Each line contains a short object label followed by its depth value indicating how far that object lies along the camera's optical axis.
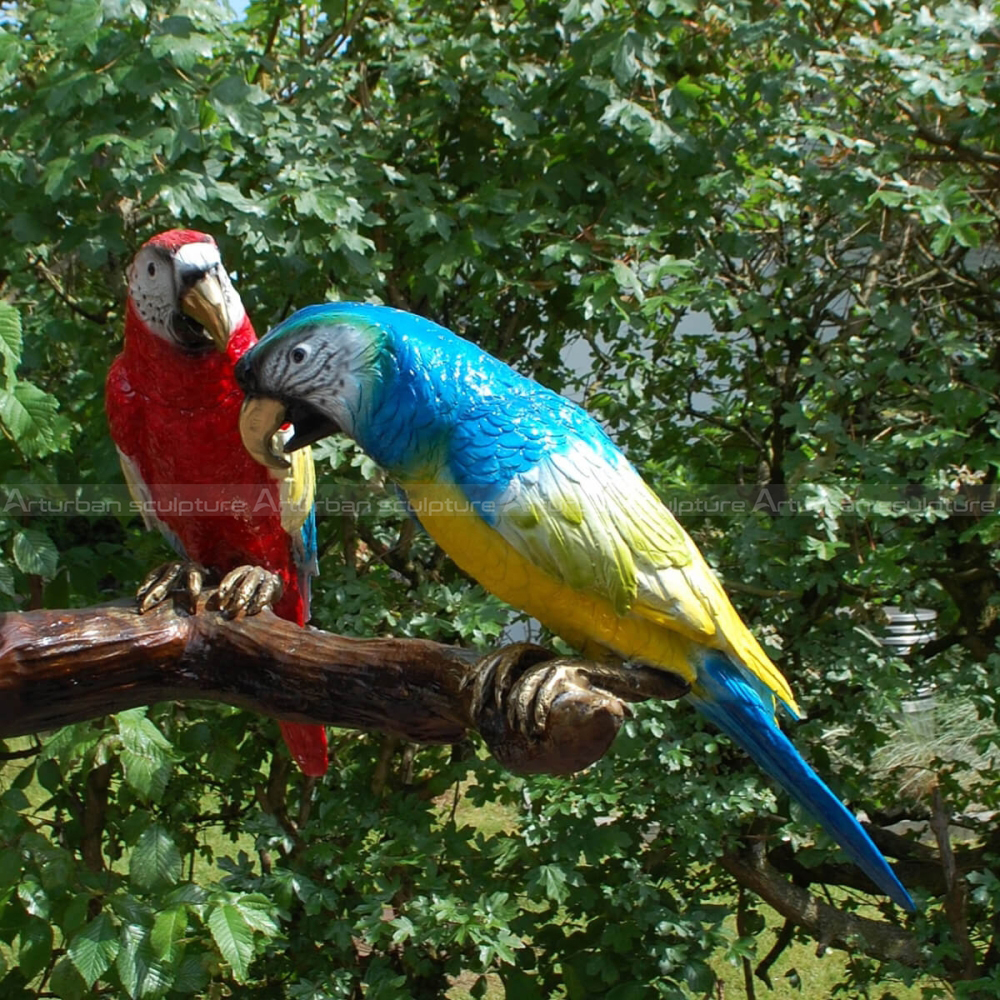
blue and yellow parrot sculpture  1.27
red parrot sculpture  1.61
